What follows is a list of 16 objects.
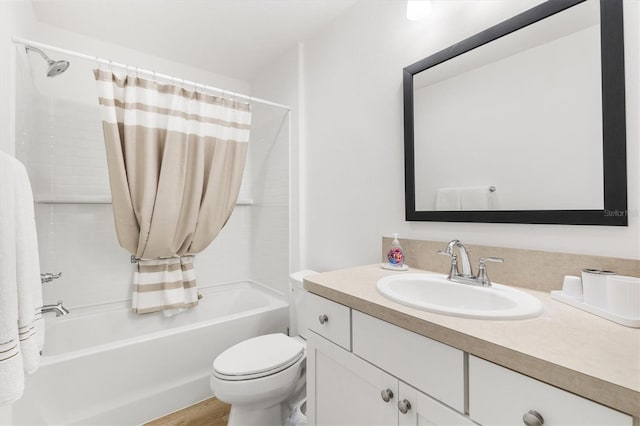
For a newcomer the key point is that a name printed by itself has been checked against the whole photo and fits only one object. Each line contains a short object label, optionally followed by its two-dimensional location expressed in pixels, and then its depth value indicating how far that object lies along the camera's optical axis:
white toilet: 1.32
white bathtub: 1.37
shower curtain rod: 1.41
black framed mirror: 0.87
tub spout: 1.40
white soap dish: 1.33
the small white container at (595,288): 0.76
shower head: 1.47
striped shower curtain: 1.71
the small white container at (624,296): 0.68
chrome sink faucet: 1.04
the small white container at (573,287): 0.84
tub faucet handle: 1.55
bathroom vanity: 0.51
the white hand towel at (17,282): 0.75
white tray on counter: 0.68
